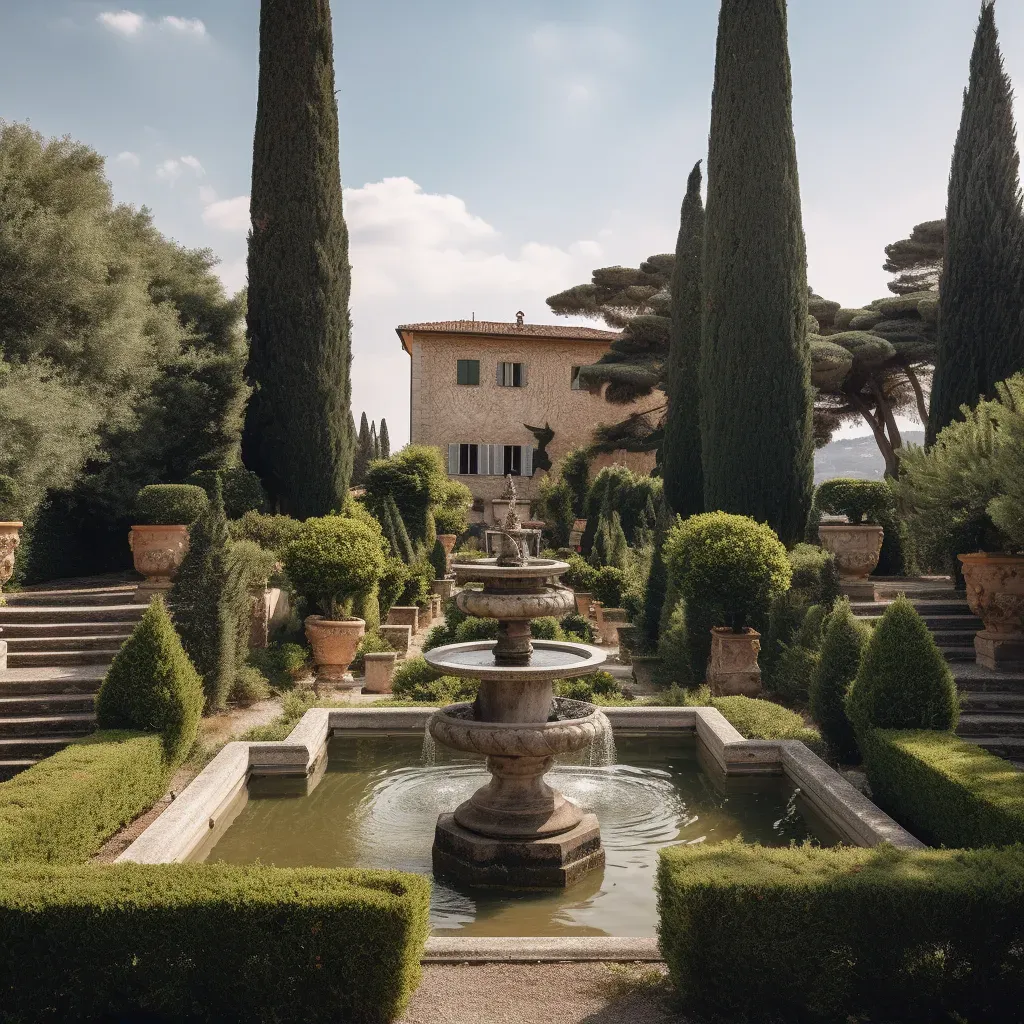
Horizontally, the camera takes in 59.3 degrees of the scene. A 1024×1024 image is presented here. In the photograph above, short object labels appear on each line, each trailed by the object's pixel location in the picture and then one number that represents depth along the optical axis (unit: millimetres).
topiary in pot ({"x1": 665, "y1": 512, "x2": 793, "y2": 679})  11594
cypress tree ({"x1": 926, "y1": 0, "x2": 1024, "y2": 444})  15375
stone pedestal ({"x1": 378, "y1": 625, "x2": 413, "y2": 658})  14492
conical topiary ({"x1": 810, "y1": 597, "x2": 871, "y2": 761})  8500
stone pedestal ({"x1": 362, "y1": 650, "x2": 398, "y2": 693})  12203
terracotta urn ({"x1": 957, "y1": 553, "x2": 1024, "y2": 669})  10383
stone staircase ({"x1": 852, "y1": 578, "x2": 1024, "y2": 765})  8789
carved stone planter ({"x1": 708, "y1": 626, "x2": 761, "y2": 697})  11633
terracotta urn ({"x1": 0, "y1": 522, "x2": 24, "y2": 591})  11234
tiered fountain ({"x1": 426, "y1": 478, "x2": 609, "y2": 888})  6156
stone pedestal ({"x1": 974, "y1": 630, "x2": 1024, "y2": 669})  10500
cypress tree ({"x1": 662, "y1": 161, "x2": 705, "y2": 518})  21078
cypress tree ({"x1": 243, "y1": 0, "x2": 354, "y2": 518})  17266
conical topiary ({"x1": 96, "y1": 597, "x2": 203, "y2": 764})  7613
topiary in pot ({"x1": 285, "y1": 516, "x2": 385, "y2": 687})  12594
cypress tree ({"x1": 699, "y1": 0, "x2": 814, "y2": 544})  15570
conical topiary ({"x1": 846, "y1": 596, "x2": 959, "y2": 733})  7469
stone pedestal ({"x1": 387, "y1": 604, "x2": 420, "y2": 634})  16255
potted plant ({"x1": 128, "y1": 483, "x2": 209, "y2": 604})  12336
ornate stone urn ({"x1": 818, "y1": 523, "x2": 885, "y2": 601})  13219
